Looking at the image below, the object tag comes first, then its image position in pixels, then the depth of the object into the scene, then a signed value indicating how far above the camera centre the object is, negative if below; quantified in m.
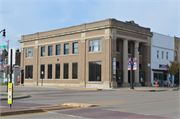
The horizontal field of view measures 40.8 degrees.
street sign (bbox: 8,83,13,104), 12.23 -1.23
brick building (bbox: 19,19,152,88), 40.51 +2.80
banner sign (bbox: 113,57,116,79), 39.91 +0.25
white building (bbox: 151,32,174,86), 49.28 +2.88
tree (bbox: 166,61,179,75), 48.25 +0.20
